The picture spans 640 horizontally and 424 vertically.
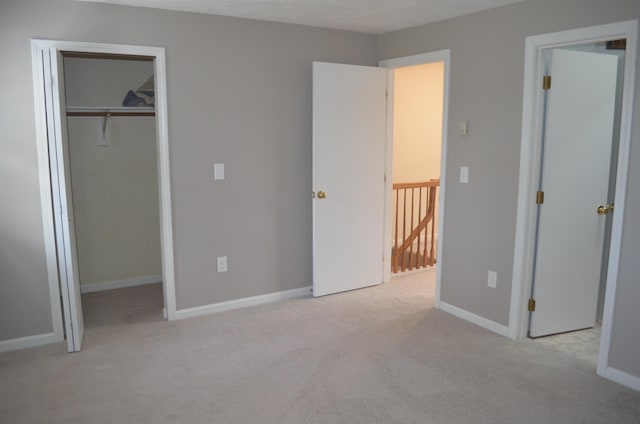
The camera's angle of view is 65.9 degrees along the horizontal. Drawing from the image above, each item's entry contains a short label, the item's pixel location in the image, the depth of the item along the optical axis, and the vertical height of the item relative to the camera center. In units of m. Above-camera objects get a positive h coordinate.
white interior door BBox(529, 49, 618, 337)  3.31 -0.24
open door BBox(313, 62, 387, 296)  4.17 -0.22
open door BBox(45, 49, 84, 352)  3.07 -0.31
